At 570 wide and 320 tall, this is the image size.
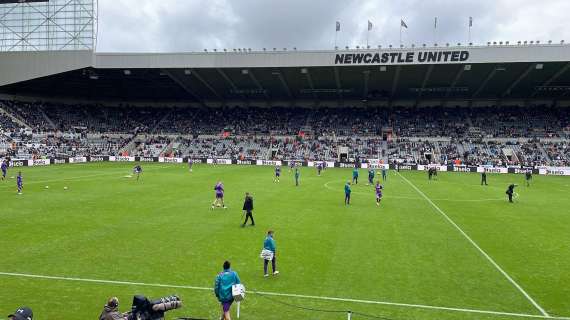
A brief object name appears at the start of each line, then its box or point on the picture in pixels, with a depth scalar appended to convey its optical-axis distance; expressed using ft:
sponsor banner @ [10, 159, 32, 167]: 177.58
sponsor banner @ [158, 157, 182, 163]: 224.53
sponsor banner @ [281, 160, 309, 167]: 210.79
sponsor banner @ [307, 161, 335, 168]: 209.15
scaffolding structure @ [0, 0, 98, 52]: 208.74
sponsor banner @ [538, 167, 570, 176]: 182.24
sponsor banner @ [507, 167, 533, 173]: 186.70
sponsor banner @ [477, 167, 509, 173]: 186.91
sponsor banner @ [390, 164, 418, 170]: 201.67
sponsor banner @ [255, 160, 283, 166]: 216.97
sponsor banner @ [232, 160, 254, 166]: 219.61
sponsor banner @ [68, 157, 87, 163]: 208.53
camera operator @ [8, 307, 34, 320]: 20.57
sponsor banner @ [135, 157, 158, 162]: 230.48
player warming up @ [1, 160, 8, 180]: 124.01
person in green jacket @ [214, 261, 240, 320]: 29.60
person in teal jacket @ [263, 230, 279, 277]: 41.32
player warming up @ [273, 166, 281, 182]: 132.22
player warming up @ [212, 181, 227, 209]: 79.48
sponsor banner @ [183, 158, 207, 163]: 224.74
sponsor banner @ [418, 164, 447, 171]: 197.77
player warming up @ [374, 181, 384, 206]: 87.92
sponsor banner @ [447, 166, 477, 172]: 191.26
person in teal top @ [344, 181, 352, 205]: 87.97
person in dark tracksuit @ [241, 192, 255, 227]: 64.39
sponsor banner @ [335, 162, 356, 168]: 209.67
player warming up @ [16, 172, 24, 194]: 94.59
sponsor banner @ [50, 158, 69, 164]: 198.72
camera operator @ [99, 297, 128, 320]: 23.39
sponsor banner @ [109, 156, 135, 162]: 229.45
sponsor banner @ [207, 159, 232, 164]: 220.64
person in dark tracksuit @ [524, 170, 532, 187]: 133.08
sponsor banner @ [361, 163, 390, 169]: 200.10
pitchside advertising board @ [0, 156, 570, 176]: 184.65
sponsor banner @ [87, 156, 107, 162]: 222.73
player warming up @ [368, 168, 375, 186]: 127.73
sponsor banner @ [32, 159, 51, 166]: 187.73
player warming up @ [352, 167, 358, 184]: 128.21
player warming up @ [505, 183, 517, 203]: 95.32
